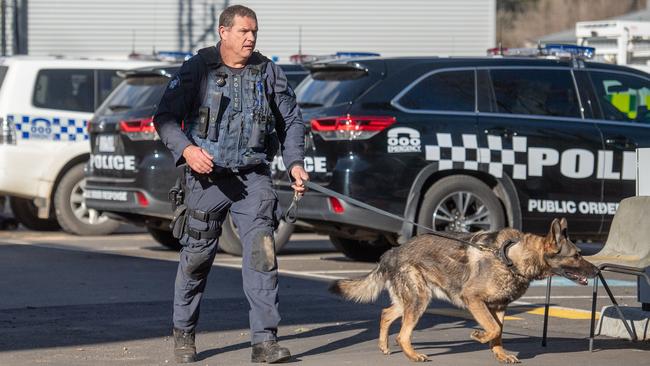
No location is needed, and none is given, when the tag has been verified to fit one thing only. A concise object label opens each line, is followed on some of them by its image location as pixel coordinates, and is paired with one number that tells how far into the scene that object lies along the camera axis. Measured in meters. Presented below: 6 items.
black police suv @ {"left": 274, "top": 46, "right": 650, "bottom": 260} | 21.25
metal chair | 14.33
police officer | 13.08
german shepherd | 13.24
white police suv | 28.55
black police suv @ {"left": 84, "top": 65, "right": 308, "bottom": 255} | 24.03
